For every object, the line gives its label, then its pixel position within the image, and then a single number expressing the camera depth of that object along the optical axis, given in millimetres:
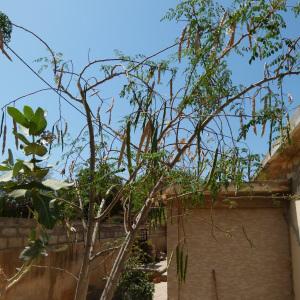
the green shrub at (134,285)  7820
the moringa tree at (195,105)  2799
